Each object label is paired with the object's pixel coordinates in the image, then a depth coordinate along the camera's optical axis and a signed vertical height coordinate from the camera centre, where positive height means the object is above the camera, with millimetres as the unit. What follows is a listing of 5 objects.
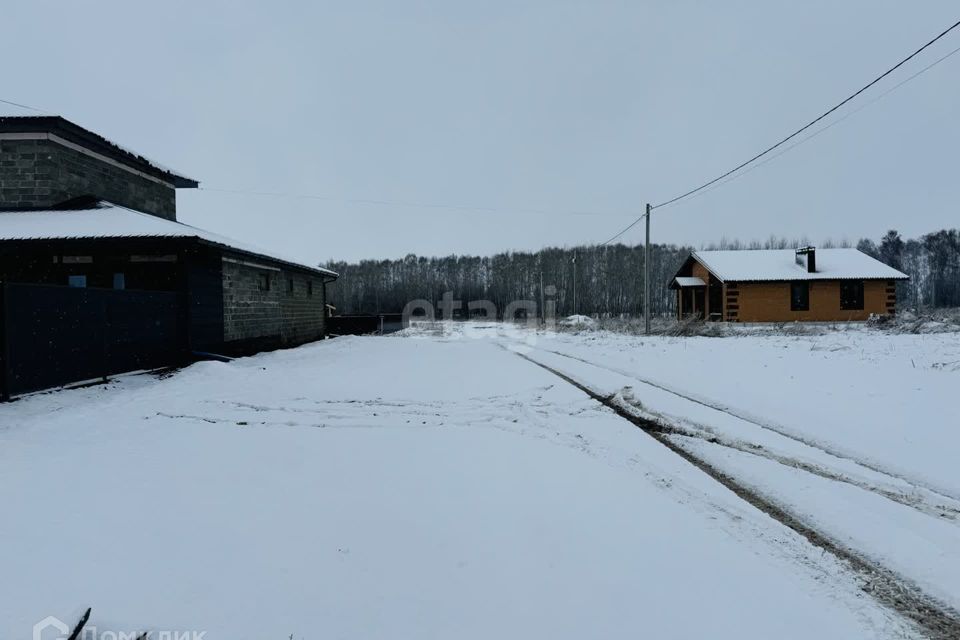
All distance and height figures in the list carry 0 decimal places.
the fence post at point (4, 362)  7488 -685
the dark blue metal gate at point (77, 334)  7699 -322
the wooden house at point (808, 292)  27844 +615
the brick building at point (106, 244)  11594 +1848
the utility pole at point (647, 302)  22188 +169
